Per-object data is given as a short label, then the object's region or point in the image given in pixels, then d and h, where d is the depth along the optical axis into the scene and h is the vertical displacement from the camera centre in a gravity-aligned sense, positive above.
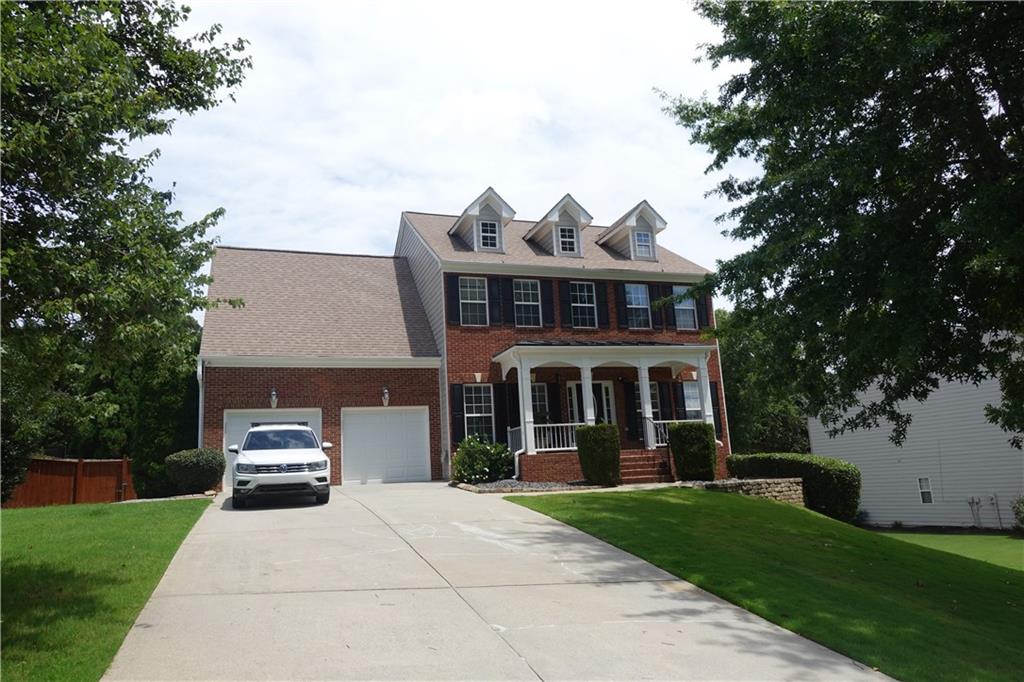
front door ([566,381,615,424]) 23.34 +1.63
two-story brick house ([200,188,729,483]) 20.69 +3.32
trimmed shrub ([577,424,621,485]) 18.75 -0.06
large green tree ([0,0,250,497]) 5.97 +2.59
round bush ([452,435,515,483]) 19.66 -0.15
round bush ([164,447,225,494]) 17.38 +0.05
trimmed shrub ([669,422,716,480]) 19.92 -0.12
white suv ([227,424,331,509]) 14.05 +0.00
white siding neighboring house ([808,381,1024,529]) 23.78 -1.15
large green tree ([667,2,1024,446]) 9.70 +3.71
